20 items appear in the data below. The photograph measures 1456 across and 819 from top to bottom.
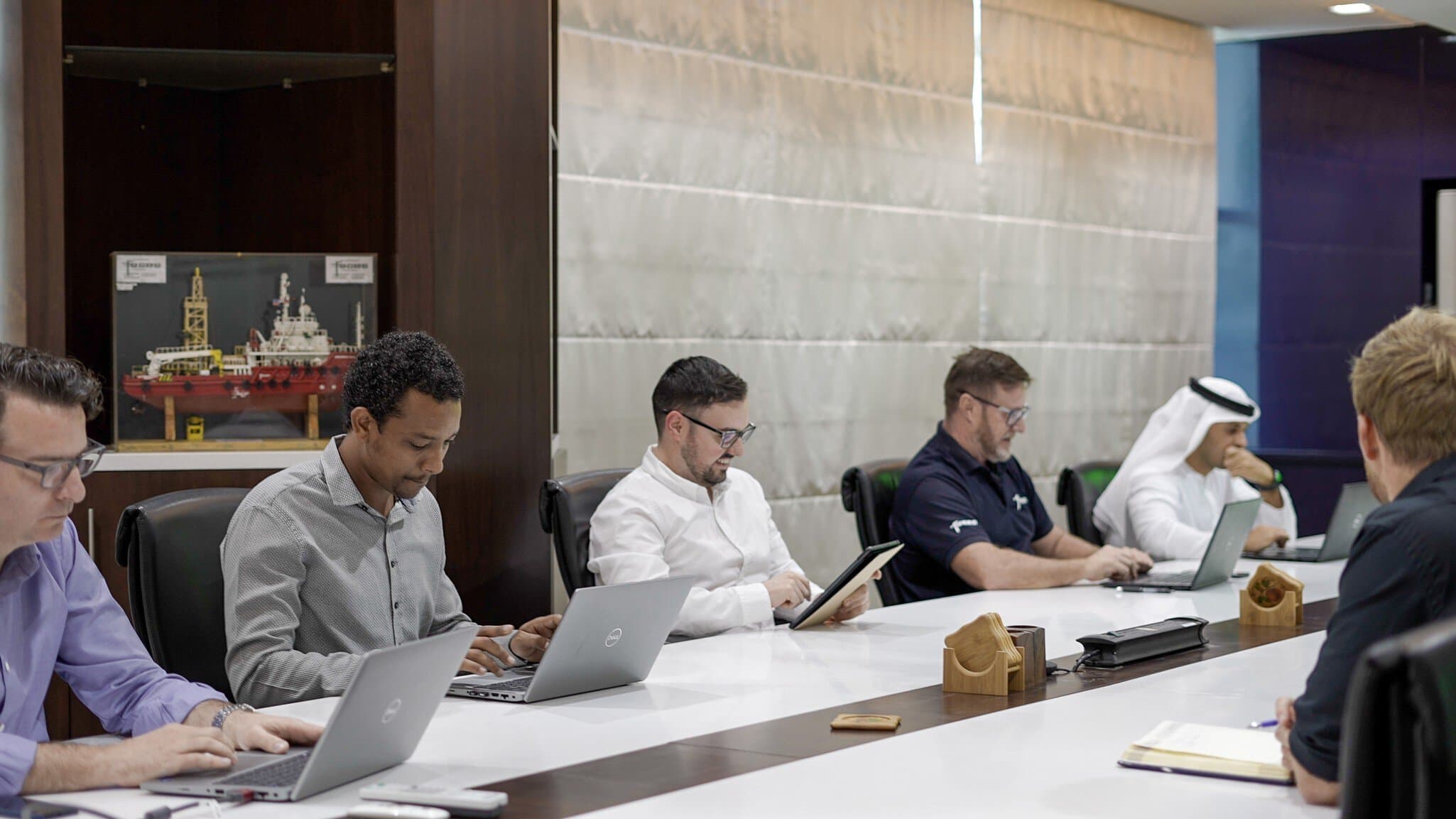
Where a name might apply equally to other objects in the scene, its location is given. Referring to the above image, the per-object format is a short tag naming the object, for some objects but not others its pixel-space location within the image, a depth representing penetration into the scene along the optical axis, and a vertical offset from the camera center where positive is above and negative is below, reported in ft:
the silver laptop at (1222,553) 12.03 -1.80
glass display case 11.35 -0.04
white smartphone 5.45 -1.72
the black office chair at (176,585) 8.20 -1.37
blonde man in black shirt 5.16 -0.67
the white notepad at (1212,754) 6.03 -1.77
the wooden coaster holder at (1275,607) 10.32 -1.86
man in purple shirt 5.80 -1.41
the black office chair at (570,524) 10.77 -1.36
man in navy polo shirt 12.32 -1.57
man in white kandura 14.87 -1.36
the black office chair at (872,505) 13.03 -1.48
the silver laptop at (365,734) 5.59 -1.57
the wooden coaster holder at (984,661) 7.83 -1.73
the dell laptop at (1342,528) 13.94 -1.80
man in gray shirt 7.94 -1.14
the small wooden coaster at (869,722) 6.97 -1.82
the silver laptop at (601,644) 7.38 -1.59
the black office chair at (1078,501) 15.57 -1.73
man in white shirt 10.71 -1.28
